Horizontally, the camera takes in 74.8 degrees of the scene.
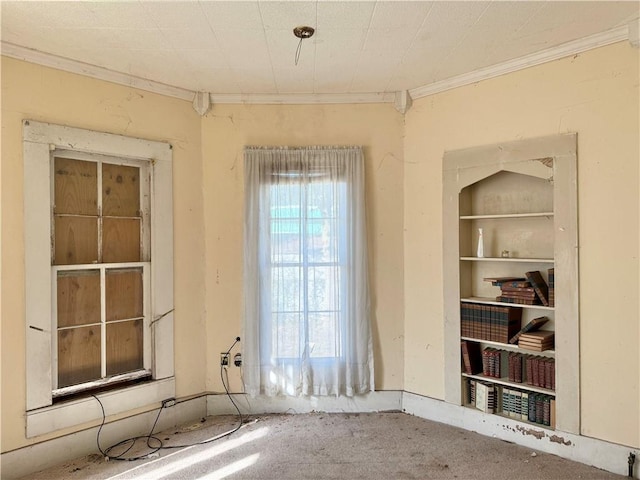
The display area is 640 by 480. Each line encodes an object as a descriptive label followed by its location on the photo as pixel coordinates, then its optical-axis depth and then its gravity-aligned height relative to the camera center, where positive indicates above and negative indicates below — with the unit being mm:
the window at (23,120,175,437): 2762 -209
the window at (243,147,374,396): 3539 -245
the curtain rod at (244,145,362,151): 3572 +793
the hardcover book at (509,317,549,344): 3045 -647
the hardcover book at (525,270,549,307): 2967 -340
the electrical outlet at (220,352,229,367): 3631 -1025
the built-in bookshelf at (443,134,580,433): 2805 -314
